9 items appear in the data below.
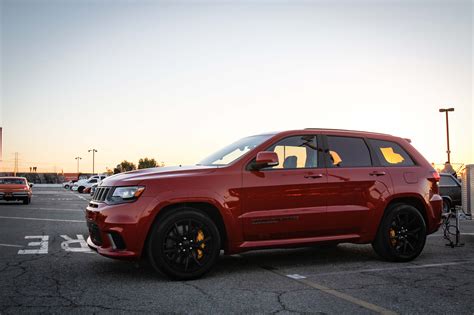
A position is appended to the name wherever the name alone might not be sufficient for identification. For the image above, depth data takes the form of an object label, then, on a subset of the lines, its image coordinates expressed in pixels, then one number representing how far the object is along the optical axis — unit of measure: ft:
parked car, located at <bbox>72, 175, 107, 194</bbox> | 161.99
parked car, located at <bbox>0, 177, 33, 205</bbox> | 78.43
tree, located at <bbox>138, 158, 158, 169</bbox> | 424.42
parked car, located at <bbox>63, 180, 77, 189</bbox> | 221.25
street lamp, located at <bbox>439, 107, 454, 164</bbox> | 112.16
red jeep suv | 18.78
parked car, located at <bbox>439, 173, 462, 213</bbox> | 56.34
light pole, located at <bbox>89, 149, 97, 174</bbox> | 388.25
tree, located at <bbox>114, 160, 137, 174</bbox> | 450.30
